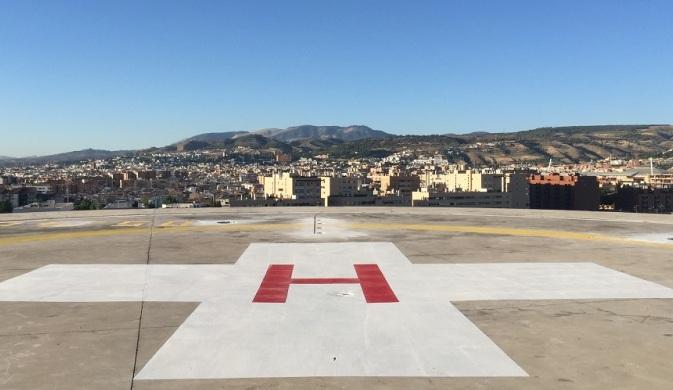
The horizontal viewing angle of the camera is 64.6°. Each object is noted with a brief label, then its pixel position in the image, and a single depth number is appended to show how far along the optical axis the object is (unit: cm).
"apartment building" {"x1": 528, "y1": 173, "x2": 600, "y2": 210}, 17274
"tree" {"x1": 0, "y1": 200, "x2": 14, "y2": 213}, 11656
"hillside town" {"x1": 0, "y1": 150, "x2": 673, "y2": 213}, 16388
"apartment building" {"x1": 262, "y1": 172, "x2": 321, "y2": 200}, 17825
